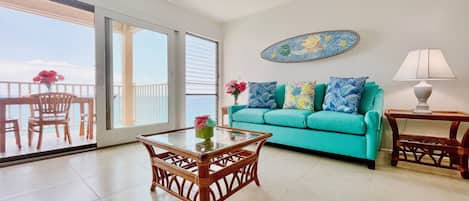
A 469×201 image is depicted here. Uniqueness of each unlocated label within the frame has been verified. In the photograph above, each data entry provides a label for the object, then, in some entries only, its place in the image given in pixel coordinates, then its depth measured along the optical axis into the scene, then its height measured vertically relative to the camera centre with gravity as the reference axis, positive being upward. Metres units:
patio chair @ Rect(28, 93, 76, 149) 2.66 -0.22
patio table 2.31 -0.12
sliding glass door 2.73 +0.29
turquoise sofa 2.01 -0.35
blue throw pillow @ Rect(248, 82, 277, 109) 3.16 +0.01
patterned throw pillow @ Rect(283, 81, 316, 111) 2.79 +0.00
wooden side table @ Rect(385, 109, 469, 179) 1.79 -0.46
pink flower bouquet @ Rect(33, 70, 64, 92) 2.83 +0.25
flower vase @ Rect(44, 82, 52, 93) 2.90 +0.12
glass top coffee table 1.18 -0.47
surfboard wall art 2.89 +0.78
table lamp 1.99 +0.26
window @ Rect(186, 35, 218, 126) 3.91 +0.38
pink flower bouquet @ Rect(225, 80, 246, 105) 3.54 +0.13
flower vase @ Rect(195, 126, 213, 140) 1.50 -0.27
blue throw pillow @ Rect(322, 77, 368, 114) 2.35 +0.01
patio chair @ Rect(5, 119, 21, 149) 2.51 -0.44
